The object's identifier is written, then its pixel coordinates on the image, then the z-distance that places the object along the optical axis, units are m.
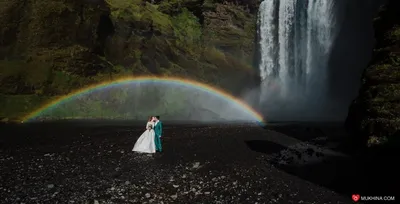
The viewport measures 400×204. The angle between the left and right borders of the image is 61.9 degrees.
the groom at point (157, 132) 22.97
